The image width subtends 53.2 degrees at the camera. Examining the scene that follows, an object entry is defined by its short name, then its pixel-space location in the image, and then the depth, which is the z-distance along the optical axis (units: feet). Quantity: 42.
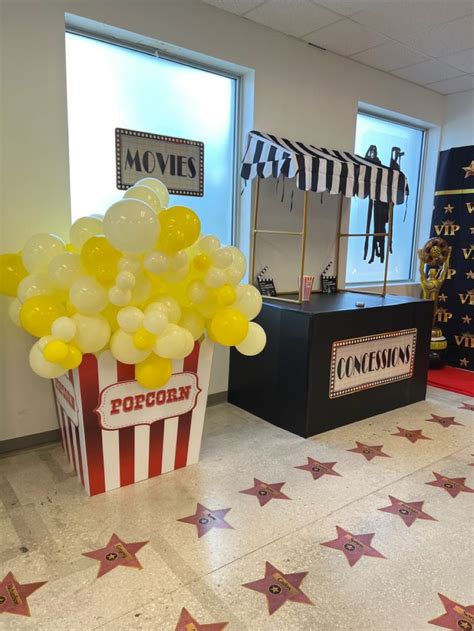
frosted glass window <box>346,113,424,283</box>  14.89
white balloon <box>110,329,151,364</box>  6.75
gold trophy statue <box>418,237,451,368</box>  15.07
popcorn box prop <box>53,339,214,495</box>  7.35
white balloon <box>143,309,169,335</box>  6.53
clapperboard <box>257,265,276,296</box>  11.89
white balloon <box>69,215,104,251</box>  7.16
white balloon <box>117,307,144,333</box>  6.53
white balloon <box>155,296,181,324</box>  6.93
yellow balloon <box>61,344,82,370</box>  6.48
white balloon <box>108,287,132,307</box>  6.50
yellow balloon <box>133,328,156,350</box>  6.57
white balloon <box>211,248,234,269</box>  7.23
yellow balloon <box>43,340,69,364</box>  6.28
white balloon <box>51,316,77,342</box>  6.39
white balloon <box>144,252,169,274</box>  6.50
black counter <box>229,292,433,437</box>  9.93
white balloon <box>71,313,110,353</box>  6.59
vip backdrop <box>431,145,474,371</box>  15.66
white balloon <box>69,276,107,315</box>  6.42
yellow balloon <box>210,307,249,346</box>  7.42
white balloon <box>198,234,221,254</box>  7.36
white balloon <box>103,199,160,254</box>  6.03
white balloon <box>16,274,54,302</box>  6.87
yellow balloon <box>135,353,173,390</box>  7.11
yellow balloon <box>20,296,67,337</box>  6.57
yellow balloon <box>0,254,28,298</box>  7.50
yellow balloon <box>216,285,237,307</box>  7.30
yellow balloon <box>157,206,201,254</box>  6.44
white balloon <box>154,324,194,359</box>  6.68
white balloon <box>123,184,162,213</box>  7.05
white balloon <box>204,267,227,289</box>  7.14
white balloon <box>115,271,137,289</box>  6.39
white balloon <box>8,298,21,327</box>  7.65
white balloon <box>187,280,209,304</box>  7.30
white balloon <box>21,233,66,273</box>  7.17
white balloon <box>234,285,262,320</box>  7.82
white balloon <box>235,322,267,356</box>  8.00
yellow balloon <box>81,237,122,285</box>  6.43
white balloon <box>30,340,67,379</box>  6.66
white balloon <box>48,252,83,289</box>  6.64
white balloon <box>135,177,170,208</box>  7.81
